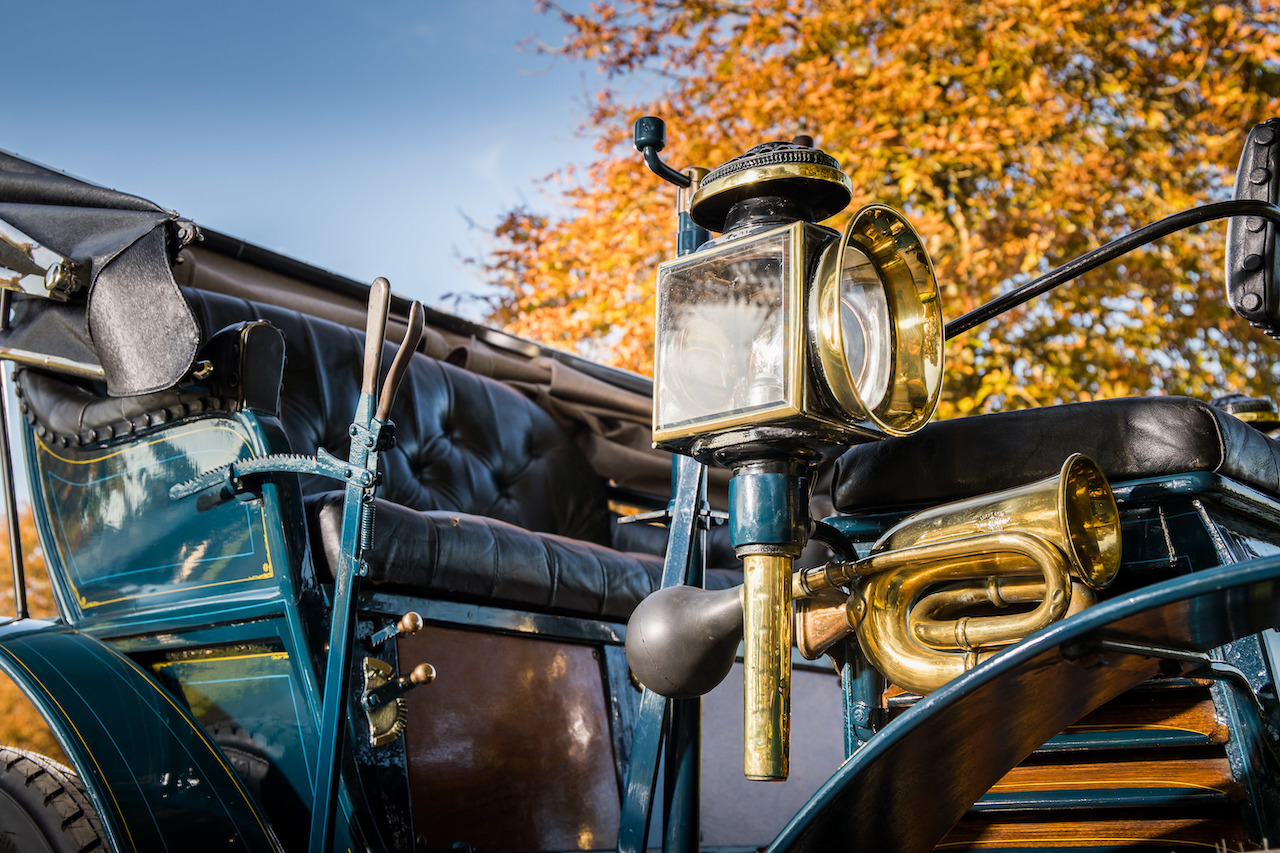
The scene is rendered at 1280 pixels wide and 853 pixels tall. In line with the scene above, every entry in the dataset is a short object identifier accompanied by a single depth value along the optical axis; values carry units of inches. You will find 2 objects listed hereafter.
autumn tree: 217.3
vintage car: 38.9
